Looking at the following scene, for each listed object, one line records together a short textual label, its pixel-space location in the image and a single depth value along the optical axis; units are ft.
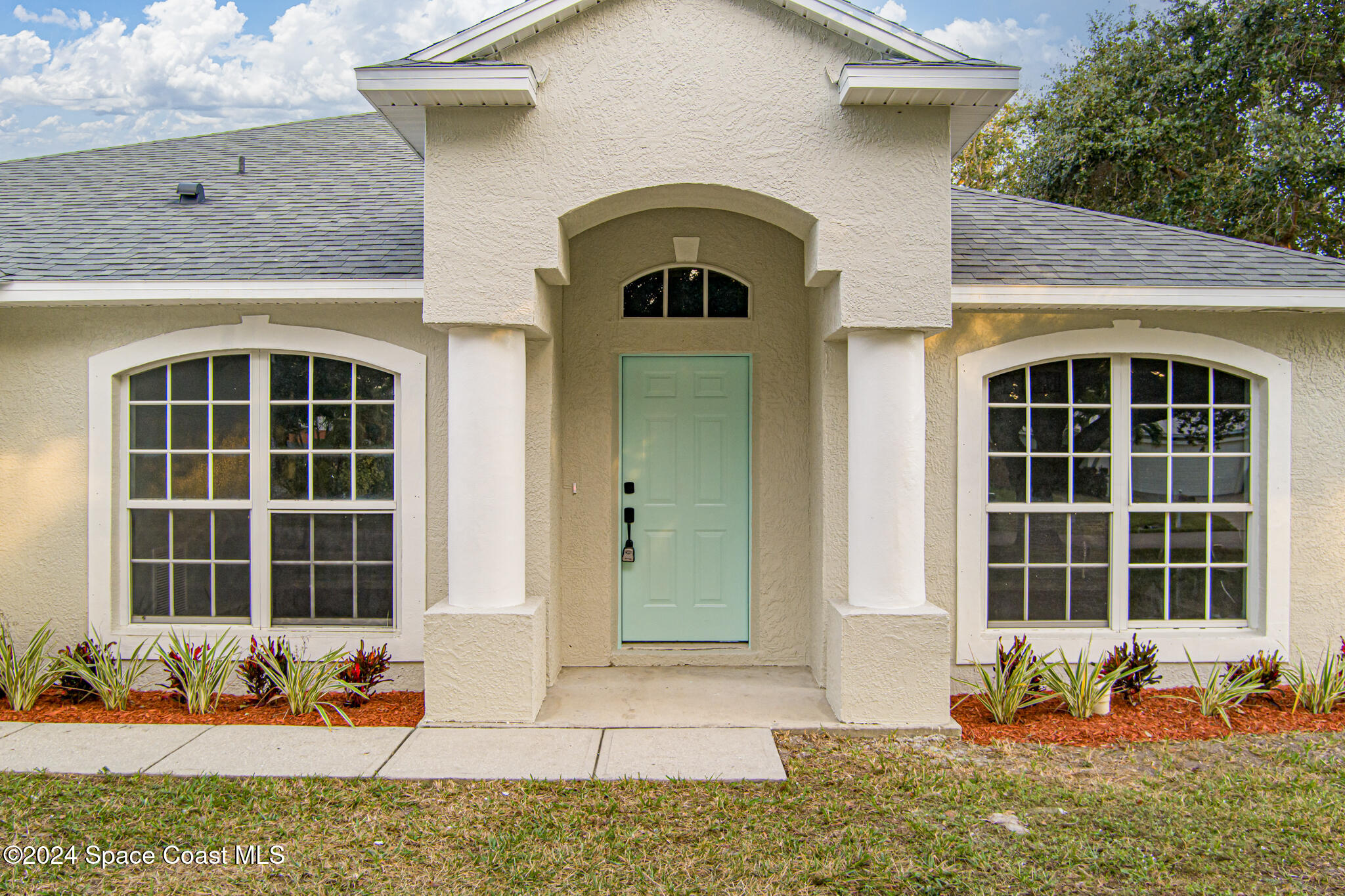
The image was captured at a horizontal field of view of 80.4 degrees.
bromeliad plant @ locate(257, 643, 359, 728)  17.16
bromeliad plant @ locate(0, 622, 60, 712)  17.52
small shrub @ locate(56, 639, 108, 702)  18.17
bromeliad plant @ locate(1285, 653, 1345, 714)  17.63
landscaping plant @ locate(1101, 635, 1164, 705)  18.03
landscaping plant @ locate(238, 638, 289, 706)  17.84
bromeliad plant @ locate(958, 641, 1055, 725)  16.97
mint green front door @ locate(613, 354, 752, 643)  21.04
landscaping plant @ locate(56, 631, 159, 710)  17.60
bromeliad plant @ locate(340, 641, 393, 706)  17.97
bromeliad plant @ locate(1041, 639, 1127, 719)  17.12
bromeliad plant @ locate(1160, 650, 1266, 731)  17.26
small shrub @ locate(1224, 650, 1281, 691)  18.31
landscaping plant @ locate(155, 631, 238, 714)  17.43
